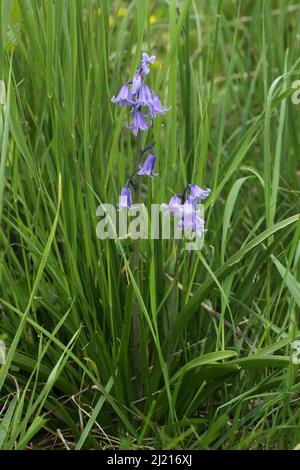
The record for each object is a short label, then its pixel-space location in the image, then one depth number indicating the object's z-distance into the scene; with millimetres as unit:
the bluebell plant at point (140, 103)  915
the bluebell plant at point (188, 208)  910
